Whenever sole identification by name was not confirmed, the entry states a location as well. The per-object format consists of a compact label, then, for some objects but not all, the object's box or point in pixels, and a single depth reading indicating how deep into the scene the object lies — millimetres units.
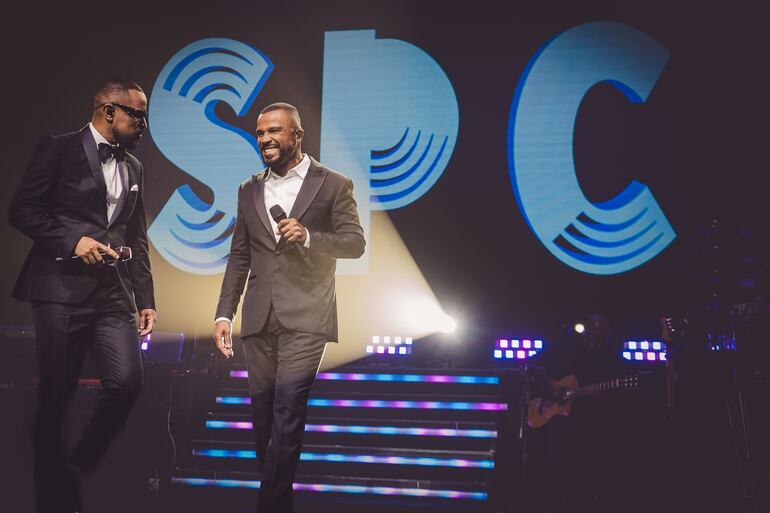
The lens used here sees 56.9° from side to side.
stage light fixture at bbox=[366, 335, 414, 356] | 6941
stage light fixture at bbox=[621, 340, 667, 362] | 6703
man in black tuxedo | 2727
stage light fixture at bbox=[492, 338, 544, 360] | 6801
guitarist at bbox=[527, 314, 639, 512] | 5504
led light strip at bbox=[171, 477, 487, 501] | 5004
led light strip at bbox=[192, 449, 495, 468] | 5254
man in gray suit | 2922
